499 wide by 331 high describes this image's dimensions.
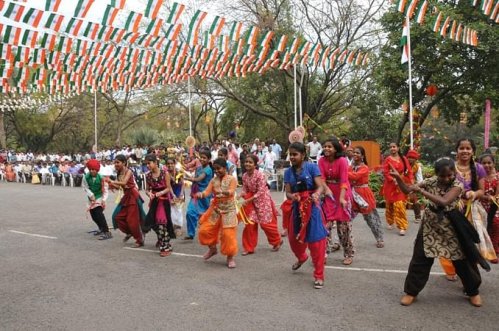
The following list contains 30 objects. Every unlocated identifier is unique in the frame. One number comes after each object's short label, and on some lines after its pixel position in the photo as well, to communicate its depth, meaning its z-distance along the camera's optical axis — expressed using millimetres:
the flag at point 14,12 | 7871
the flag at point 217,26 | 10195
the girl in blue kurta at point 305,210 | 5297
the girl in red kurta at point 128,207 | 7555
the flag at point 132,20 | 9312
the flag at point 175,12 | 9195
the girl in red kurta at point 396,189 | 8266
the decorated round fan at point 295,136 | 12020
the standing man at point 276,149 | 18077
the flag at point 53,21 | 8539
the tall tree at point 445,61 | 14008
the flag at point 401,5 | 10195
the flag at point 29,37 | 9039
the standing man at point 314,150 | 16125
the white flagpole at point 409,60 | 11333
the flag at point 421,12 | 10609
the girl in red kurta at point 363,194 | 6973
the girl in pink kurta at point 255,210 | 6918
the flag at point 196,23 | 9839
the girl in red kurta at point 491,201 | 5801
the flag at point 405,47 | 11601
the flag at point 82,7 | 8070
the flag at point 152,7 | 8609
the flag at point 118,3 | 8422
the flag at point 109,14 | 8625
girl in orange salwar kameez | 6160
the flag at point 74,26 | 9305
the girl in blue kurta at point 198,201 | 7897
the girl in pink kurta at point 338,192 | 5988
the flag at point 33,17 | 8172
